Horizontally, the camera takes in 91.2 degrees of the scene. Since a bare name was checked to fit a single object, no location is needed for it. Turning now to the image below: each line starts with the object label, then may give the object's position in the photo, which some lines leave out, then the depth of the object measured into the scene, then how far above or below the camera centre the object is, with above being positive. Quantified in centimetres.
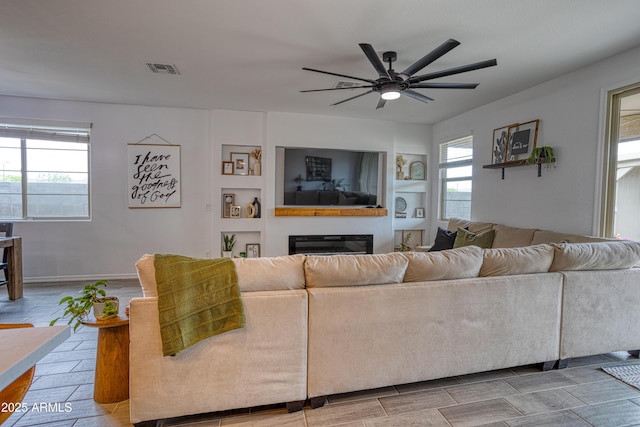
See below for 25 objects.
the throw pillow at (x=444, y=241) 394 -48
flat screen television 512 +41
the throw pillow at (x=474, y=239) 373 -42
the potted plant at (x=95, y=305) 179 -64
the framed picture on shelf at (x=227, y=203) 502 -7
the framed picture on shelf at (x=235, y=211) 500 -20
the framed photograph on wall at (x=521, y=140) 375 +80
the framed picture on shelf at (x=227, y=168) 494 +49
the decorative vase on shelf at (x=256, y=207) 507 -13
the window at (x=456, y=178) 495 +42
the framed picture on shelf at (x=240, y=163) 502 +58
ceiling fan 224 +103
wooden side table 186 -100
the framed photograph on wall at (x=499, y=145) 412 +80
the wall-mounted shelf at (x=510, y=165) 365 +50
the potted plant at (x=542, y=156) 347 +55
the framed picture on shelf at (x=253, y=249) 513 -82
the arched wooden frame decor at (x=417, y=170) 583 +60
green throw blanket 155 -52
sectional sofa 166 -75
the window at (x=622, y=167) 285 +37
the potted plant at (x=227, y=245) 498 -74
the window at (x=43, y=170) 438 +35
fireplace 509 -72
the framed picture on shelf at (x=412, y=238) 579 -66
